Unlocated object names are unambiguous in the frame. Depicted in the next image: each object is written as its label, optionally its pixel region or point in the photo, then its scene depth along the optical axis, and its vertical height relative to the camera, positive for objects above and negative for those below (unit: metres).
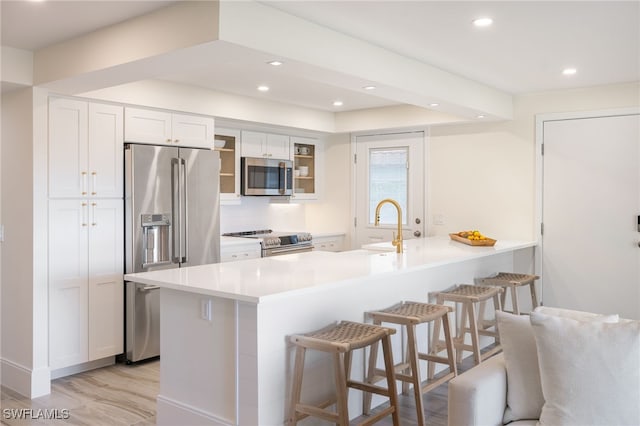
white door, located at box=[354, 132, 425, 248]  6.02 +0.28
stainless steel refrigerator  4.29 -0.13
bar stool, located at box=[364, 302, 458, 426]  2.97 -0.78
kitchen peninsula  2.65 -0.63
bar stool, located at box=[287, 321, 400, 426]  2.53 -0.77
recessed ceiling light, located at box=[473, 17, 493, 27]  3.04 +1.06
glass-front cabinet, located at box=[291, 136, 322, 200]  6.42 +0.49
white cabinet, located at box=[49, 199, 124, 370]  3.90 -0.56
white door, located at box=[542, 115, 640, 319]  4.80 -0.06
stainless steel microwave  5.64 +0.33
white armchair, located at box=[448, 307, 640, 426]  1.91 -0.64
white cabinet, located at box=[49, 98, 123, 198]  3.87 +0.43
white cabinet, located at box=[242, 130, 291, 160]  5.73 +0.67
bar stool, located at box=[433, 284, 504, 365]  3.69 -0.78
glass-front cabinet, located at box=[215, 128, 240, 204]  5.48 +0.44
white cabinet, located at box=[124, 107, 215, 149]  4.36 +0.67
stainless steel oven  5.45 -0.36
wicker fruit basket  4.62 -0.30
